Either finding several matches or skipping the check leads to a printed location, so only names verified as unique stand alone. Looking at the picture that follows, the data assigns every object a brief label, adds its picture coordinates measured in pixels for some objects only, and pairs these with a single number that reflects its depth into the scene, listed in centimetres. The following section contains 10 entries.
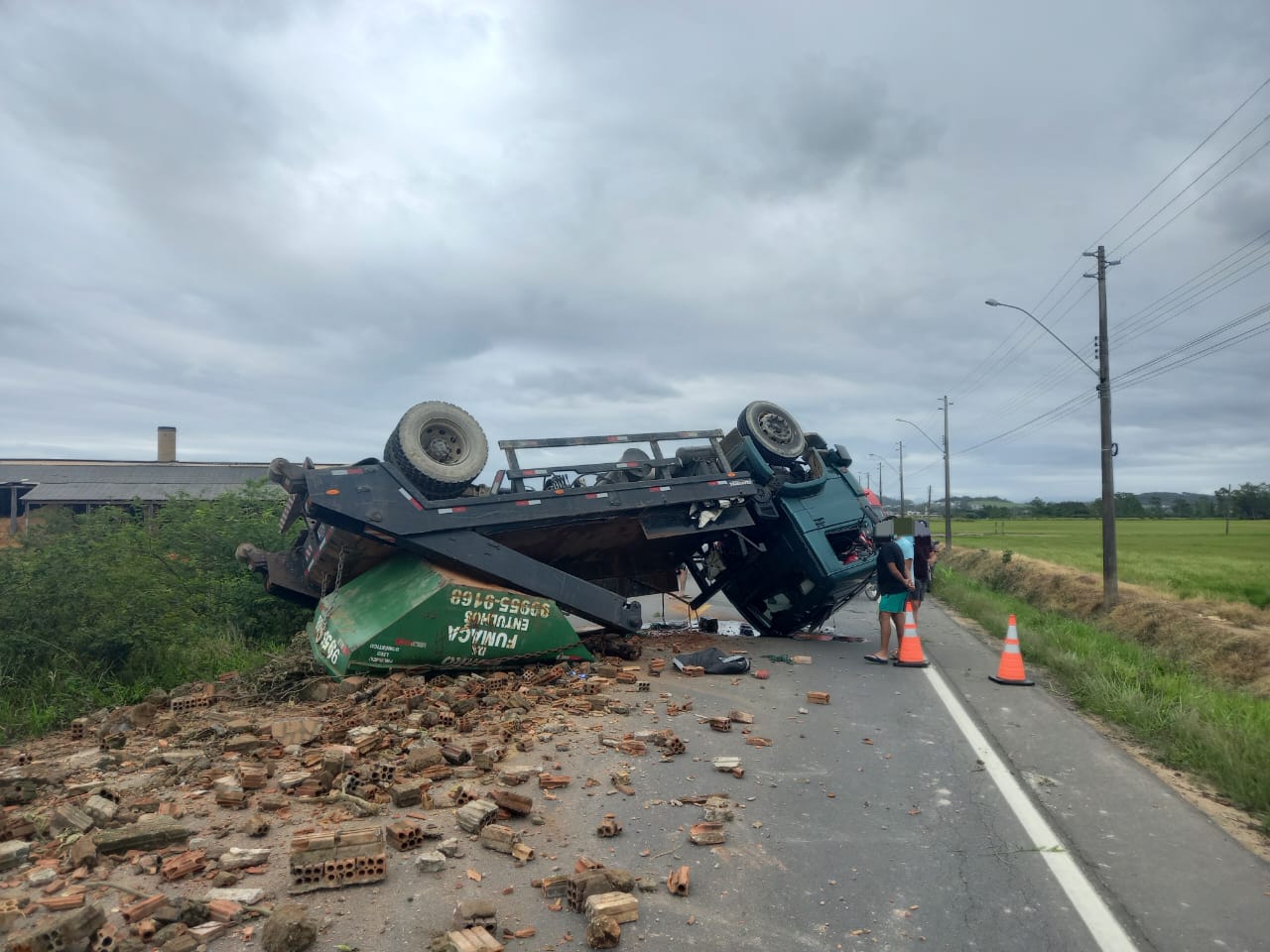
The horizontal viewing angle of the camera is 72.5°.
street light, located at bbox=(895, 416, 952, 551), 4047
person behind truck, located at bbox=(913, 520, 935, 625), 1186
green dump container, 762
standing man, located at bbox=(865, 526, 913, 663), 1001
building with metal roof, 3131
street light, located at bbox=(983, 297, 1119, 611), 1808
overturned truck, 789
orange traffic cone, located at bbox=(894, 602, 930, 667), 963
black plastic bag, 876
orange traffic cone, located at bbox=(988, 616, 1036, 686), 887
